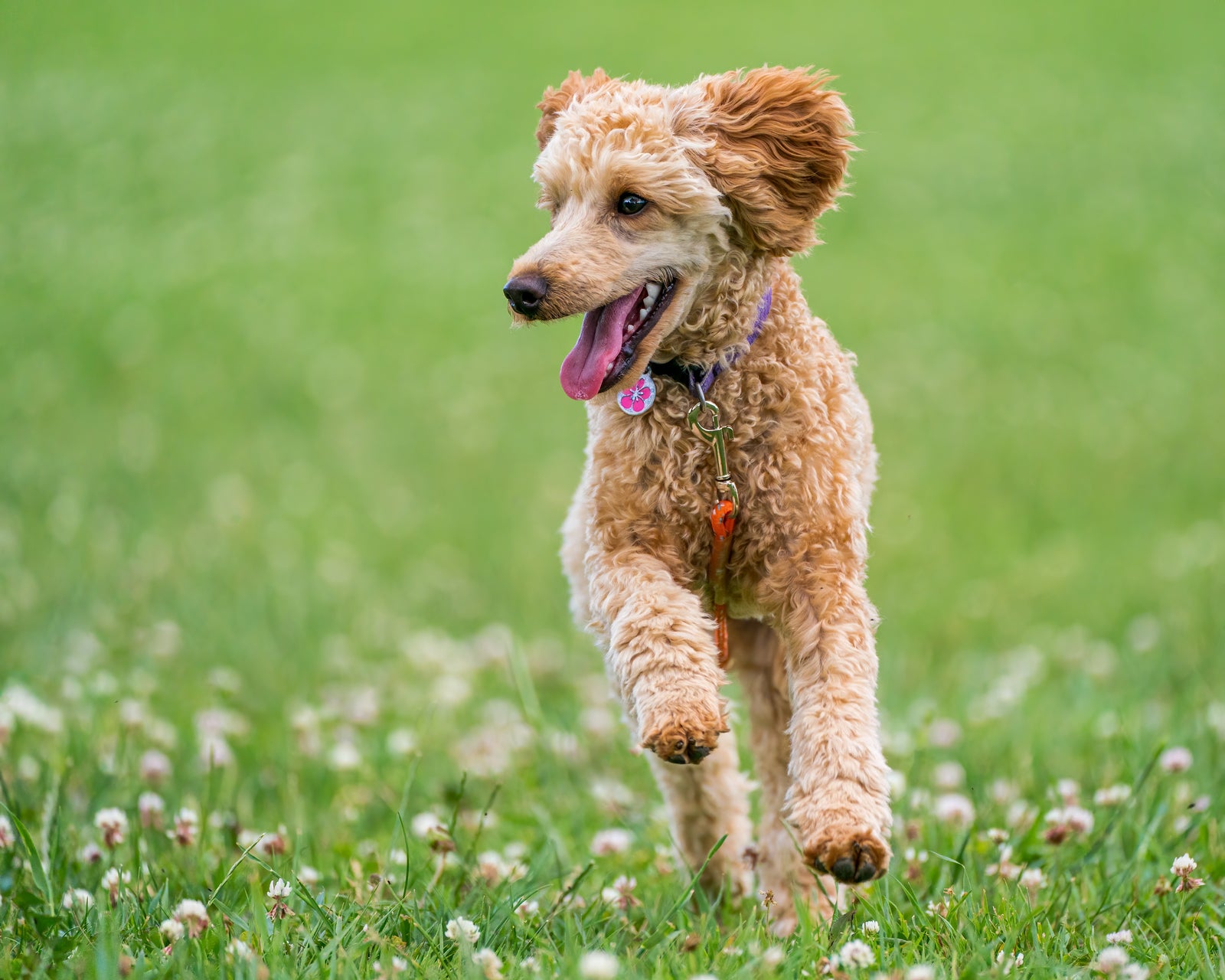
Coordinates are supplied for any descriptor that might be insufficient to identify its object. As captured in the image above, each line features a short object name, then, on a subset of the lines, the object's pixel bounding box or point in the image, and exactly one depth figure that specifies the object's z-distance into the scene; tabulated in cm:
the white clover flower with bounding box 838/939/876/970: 613
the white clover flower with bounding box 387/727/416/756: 1109
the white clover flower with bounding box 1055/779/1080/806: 921
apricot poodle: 671
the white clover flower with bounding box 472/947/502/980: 612
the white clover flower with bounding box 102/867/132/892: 728
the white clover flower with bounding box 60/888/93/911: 700
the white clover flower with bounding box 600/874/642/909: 747
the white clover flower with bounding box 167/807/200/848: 809
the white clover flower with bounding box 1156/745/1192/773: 903
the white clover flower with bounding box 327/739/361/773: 1031
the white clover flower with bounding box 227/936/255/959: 613
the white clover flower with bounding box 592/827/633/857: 890
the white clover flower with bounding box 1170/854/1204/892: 722
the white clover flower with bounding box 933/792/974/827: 893
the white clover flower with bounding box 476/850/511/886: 814
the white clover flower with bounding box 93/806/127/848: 792
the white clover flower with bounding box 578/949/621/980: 567
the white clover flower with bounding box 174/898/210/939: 666
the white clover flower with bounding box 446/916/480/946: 652
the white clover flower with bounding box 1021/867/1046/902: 776
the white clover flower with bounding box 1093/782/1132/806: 862
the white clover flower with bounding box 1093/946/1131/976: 623
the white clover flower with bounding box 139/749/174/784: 988
